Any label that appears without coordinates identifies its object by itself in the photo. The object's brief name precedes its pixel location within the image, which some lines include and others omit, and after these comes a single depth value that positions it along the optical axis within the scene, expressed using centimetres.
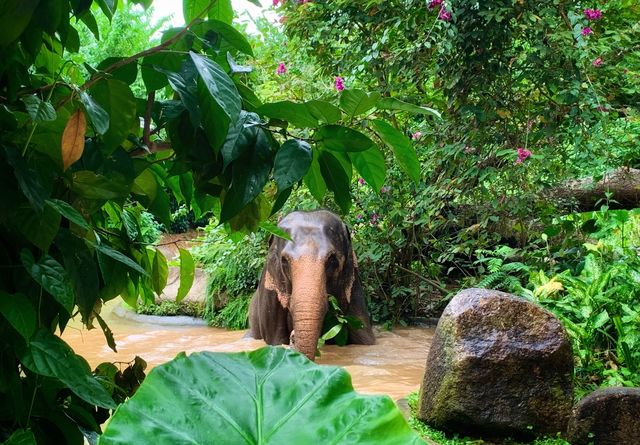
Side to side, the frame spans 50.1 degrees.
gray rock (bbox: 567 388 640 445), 388
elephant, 651
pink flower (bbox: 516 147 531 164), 621
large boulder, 417
